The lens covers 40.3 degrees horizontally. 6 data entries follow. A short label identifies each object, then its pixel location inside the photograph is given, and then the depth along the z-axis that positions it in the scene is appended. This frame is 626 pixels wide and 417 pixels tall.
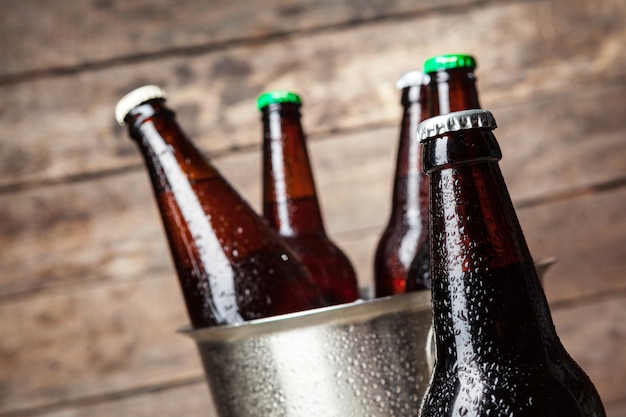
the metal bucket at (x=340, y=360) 0.57
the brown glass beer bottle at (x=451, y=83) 0.62
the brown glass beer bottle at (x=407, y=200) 0.71
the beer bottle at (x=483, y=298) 0.43
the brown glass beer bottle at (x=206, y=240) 0.65
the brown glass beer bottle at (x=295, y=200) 0.75
